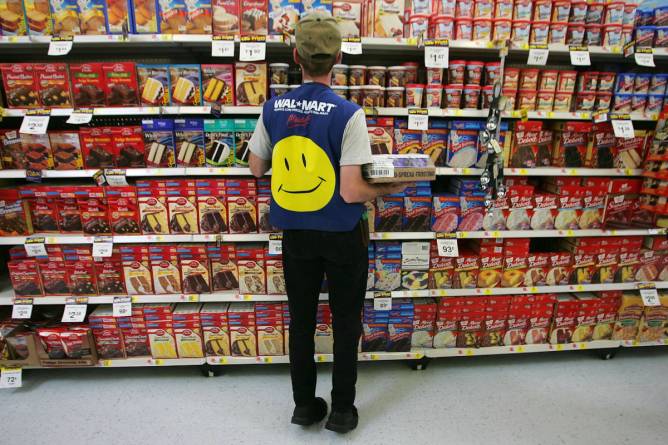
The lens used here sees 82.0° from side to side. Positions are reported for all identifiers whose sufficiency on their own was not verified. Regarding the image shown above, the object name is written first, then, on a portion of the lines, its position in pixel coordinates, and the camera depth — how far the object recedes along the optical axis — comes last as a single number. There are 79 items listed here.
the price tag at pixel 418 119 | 2.16
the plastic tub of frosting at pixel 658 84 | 2.31
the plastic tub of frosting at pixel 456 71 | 2.16
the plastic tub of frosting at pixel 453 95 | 2.18
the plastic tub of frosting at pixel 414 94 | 2.17
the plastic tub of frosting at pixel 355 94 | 2.13
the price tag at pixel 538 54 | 2.14
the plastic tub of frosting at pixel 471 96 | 2.19
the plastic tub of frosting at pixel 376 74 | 2.15
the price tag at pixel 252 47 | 2.02
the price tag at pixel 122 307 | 2.33
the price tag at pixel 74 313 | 2.31
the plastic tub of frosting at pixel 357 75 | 2.12
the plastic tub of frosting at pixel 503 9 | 2.11
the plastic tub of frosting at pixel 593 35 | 2.19
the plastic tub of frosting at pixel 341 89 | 2.12
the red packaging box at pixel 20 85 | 2.09
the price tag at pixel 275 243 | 2.26
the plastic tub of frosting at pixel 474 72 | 2.17
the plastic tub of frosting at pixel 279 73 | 2.10
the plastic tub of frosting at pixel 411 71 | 2.19
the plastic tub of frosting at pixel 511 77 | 2.20
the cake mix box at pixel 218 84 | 2.12
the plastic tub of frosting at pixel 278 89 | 2.10
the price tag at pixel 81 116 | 2.07
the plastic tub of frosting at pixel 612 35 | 2.18
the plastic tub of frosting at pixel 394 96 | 2.17
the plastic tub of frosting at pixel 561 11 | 2.14
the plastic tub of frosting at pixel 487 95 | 2.18
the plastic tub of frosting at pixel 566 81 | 2.26
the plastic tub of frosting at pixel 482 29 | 2.11
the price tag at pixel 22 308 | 2.30
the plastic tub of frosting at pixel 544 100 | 2.26
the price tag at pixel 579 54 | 2.15
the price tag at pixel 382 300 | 2.38
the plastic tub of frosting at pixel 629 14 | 2.18
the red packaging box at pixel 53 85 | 2.09
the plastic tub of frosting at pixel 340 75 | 2.10
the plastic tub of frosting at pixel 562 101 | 2.28
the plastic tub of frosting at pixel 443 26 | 2.09
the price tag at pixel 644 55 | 2.19
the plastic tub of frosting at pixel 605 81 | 2.28
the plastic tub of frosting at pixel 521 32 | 2.14
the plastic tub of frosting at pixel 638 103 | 2.32
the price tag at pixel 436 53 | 2.07
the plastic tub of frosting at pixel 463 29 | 2.11
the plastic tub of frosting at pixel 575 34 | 2.18
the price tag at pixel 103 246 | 2.23
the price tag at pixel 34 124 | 2.06
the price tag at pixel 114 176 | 2.19
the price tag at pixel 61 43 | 2.00
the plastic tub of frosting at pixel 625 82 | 2.29
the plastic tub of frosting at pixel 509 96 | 2.22
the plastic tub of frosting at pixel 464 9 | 2.10
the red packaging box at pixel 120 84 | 2.09
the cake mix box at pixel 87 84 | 2.10
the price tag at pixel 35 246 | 2.23
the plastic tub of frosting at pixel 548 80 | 2.23
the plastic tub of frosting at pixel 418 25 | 2.09
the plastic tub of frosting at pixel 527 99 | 2.24
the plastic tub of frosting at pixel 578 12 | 2.16
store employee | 1.54
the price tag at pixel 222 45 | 2.01
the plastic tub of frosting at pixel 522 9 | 2.12
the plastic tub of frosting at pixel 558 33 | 2.17
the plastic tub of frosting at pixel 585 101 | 2.29
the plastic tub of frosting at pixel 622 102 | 2.31
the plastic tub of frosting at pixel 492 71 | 2.16
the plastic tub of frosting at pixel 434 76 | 2.17
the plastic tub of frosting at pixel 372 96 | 2.14
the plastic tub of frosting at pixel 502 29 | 2.12
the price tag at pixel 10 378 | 2.33
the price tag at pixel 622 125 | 2.25
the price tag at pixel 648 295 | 2.56
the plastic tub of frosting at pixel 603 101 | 2.31
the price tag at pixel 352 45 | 2.02
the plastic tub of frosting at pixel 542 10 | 2.13
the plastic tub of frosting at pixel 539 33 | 2.15
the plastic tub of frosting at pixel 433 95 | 2.18
